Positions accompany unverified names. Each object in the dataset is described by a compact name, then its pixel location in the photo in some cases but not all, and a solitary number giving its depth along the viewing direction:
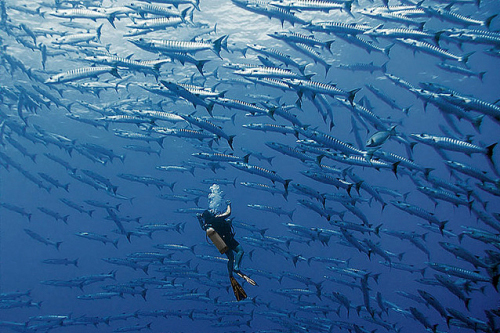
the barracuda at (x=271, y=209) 12.91
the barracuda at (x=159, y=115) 8.63
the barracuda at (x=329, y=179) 8.14
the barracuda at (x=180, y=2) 7.95
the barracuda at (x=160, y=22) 7.98
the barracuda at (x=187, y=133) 8.50
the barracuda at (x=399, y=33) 7.48
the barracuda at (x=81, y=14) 8.27
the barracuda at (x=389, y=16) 7.92
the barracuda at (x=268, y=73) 7.21
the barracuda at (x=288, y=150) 8.44
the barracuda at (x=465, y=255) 7.95
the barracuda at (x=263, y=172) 8.43
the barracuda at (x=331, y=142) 7.27
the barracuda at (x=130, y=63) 7.36
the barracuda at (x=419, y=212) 8.81
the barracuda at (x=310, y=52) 9.23
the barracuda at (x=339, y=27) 7.57
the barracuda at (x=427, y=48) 8.10
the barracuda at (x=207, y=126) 7.32
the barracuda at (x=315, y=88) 7.02
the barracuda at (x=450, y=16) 7.76
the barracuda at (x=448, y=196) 8.34
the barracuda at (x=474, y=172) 7.34
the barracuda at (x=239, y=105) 7.60
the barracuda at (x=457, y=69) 9.99
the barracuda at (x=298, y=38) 8.08
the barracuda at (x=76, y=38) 9.87
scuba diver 6.59
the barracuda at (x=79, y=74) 7.34
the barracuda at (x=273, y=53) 9.05
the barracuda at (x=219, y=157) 9.44
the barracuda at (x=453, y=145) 6.61
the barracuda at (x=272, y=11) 7.86
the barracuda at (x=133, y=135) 12.92
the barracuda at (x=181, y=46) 6.71
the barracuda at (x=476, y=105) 6.23
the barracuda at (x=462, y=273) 8.23
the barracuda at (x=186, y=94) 6.60
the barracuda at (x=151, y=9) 8.04
